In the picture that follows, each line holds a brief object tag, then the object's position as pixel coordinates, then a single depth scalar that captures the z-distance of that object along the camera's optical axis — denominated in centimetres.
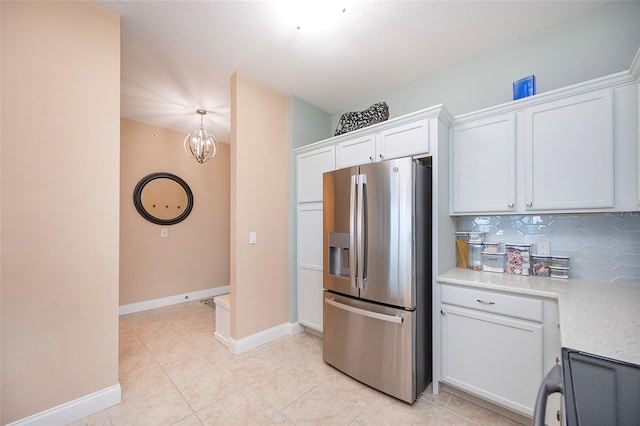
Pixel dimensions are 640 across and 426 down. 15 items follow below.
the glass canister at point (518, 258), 197
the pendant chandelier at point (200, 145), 320
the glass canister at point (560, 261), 185
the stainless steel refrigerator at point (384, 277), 183
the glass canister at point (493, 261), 206
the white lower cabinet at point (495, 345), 155
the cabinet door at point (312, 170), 272
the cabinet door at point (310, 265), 279
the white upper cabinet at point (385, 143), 205
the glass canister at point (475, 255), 216
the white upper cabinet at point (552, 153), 156
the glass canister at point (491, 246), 211
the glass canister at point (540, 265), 192
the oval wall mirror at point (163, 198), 384
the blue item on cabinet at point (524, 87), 191
